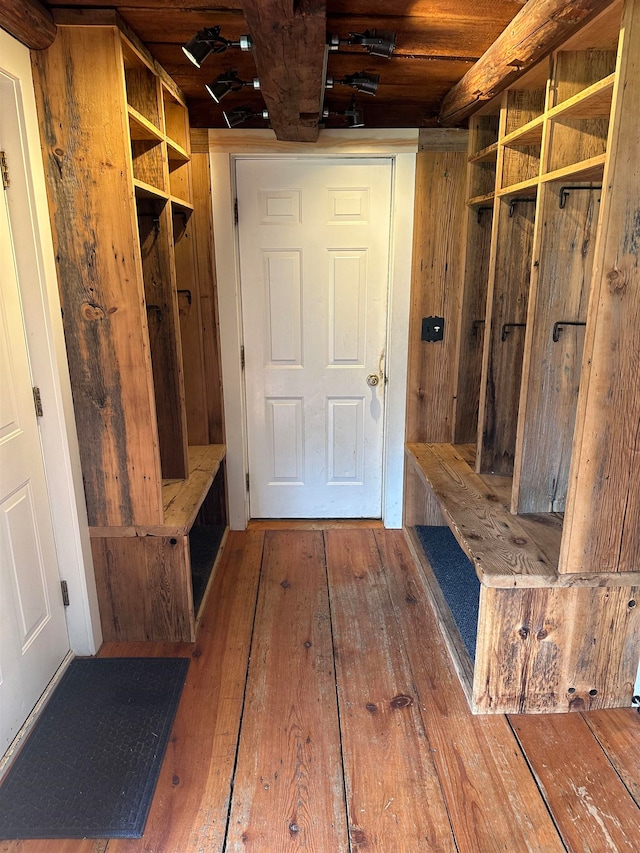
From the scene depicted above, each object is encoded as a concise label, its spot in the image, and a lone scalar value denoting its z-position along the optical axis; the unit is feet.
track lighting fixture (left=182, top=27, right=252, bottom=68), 5.56
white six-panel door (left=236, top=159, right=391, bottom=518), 9.73
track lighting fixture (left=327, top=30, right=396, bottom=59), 5.62
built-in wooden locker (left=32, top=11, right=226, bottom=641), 6.00
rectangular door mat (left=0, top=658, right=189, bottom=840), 5.09
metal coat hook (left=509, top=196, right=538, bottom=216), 7.72
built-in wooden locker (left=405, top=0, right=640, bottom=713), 5.21
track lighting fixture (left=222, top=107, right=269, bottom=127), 8.04
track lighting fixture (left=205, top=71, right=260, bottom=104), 6.79
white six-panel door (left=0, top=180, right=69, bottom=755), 5.83
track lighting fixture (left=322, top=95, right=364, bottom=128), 8.05
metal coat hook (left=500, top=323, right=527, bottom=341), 8.21
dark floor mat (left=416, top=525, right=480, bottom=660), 7.75
